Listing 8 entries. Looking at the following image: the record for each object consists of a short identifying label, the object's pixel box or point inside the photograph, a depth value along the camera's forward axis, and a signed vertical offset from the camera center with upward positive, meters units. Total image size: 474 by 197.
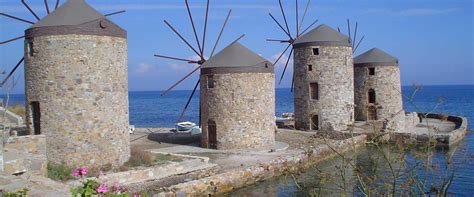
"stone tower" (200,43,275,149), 18.22 -0.07
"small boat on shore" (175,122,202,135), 26.84 -1.55
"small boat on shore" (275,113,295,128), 27.69 -1.45
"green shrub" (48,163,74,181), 12.20 -1.88
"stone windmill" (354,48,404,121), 28.16 +0.83
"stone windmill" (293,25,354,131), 23.88 +1.18
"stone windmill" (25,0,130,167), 13.05 +0.54
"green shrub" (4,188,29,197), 6.66 -1.32
